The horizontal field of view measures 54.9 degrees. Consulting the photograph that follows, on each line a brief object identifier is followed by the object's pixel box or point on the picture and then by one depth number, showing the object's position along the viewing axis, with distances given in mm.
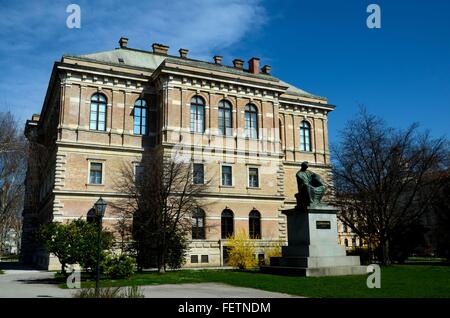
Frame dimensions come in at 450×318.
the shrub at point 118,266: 20891
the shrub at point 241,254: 27469
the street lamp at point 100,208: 17062
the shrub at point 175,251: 26406
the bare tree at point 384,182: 29969
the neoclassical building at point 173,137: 34156
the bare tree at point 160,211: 25578
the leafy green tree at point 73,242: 20062
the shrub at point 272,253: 27784
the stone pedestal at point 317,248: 19109
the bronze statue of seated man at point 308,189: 20234
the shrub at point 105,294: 10171
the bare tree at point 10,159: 28172
